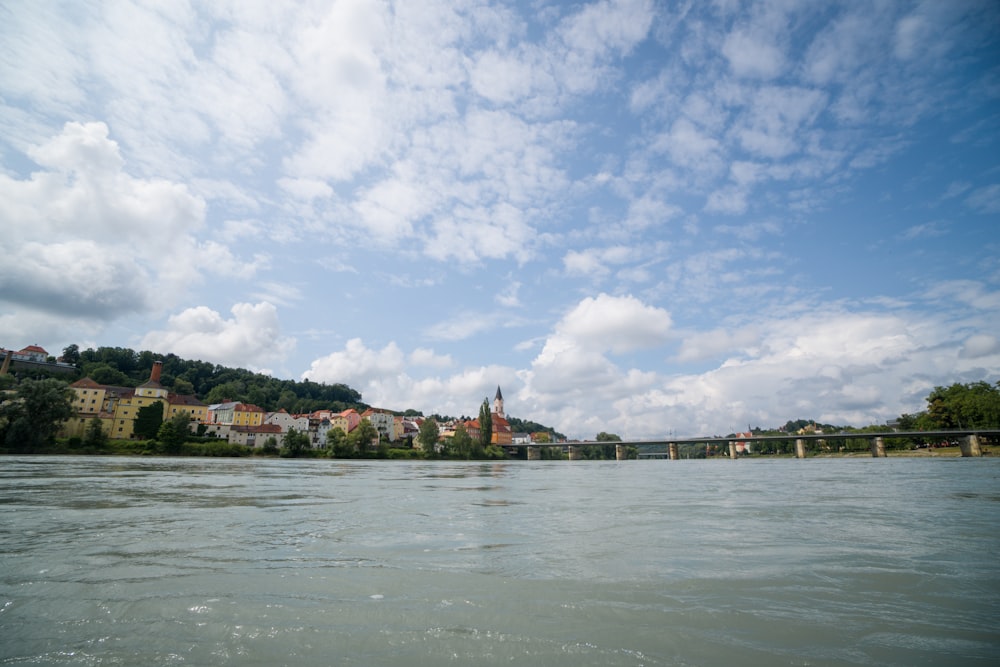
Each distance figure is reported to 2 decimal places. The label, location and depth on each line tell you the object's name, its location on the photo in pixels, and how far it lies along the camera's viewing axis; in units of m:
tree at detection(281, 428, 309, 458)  86.69
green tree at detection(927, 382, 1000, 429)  89.62
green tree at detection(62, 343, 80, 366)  149.88
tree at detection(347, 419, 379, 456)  91.31
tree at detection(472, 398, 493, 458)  117.98
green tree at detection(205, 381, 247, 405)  147.50
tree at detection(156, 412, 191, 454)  77.62
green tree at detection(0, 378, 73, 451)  59.12
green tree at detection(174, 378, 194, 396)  145.88
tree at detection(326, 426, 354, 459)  90.25
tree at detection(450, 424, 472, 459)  105.06
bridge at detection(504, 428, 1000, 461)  85.50
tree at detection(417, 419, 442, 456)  101.50
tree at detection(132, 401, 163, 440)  88.88
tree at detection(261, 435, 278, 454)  93.01
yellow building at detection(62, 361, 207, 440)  96.06
